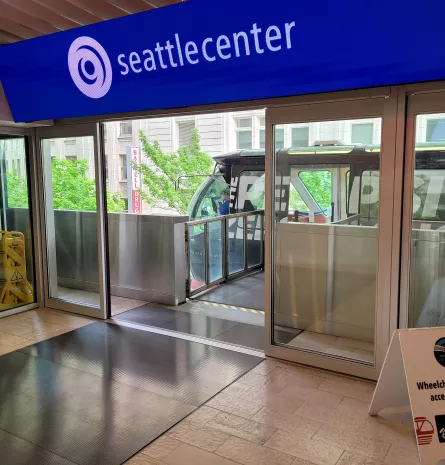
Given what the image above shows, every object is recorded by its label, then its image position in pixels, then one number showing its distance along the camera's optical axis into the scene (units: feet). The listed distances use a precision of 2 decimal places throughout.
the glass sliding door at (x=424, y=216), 11.67
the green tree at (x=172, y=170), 54.44
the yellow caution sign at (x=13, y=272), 19.58
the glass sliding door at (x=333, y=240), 12.58
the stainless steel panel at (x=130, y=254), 19.79
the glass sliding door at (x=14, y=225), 19.56
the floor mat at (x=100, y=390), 10.11
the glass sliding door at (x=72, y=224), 18.53
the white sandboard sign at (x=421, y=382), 8.87
